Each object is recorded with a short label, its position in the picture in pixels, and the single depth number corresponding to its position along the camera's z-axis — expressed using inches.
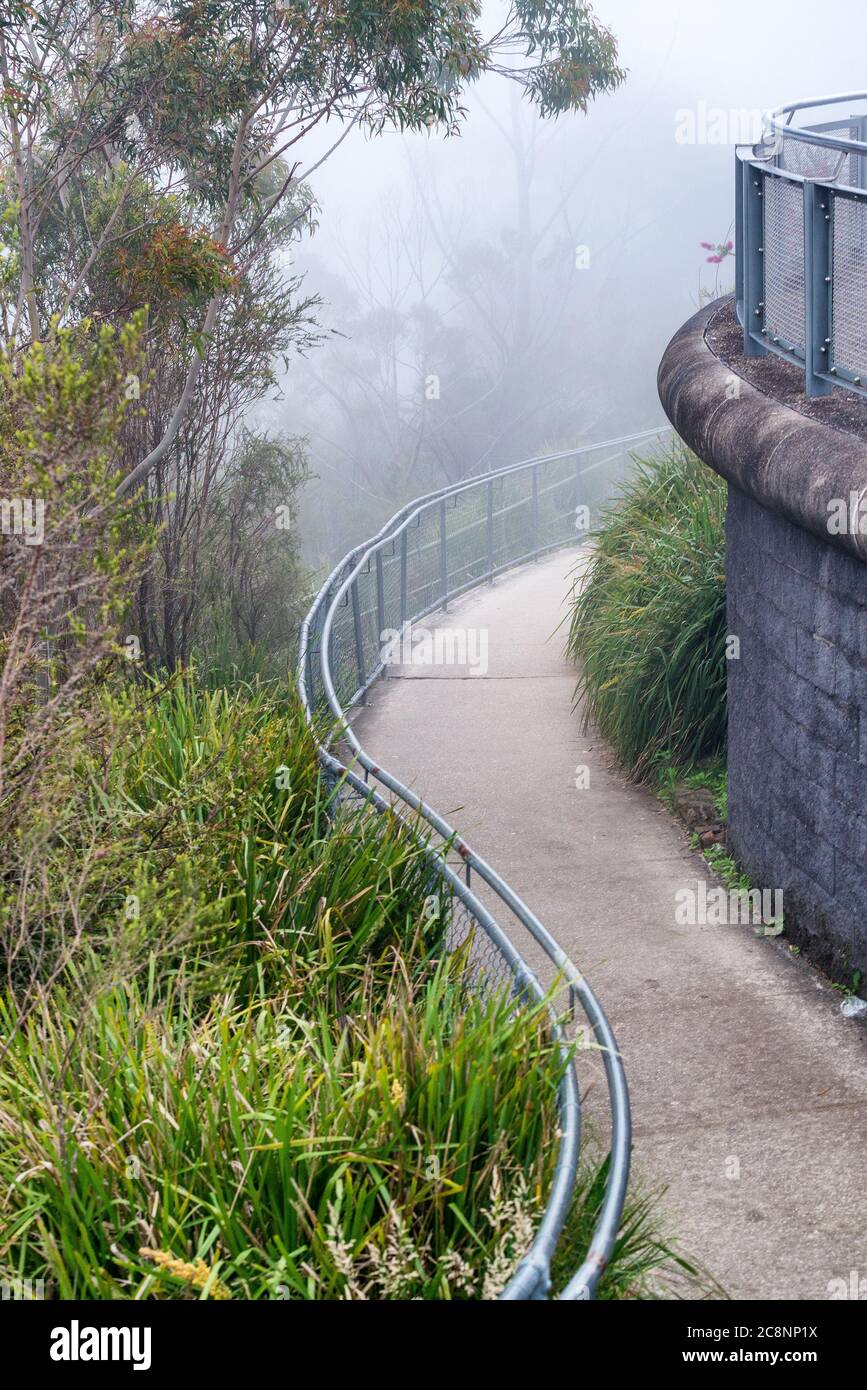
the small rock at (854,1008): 214.1
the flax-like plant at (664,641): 335.9
